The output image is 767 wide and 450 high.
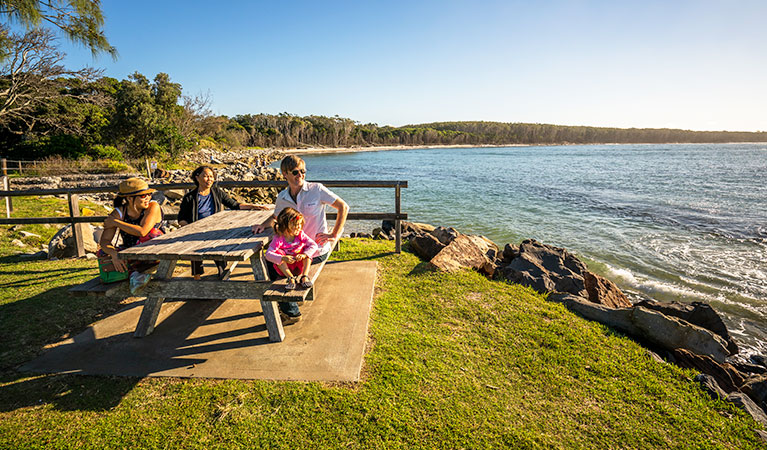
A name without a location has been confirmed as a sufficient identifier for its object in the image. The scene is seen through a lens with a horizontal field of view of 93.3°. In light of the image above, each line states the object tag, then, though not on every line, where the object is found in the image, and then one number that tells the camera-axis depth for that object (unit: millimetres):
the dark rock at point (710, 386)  3061
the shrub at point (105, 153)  23000
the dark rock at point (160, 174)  21422
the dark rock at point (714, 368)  3473
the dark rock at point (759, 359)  4808
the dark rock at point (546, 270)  5392
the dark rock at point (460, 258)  5527
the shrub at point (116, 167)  18672
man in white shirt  3721
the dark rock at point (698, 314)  4738
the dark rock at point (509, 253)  7105
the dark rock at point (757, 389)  3394
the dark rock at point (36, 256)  6145
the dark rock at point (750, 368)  4219
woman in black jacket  4352
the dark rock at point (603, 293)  5391
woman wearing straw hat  3277
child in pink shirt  3246
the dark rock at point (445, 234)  6991
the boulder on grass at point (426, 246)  6203
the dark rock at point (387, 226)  9696
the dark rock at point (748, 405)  2893
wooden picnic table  3037
